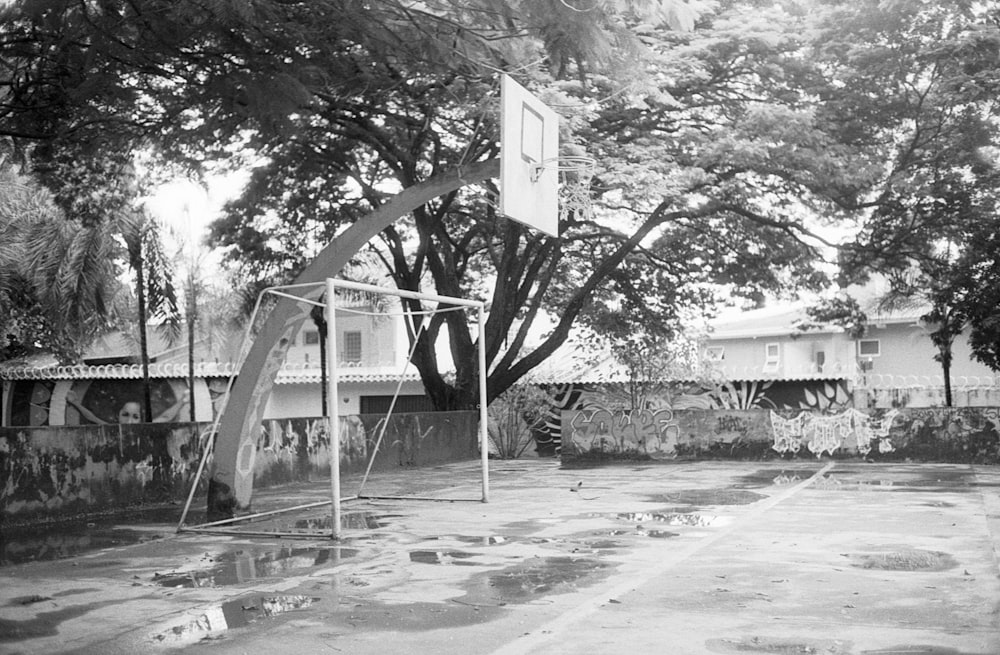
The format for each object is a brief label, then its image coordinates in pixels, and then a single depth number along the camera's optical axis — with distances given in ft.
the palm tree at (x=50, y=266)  76.13
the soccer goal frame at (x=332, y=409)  34.60
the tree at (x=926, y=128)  57.11
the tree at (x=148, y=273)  74.23
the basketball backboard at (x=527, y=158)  39.70
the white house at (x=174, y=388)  101.71
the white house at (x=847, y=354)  88.22
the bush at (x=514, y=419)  88.02
